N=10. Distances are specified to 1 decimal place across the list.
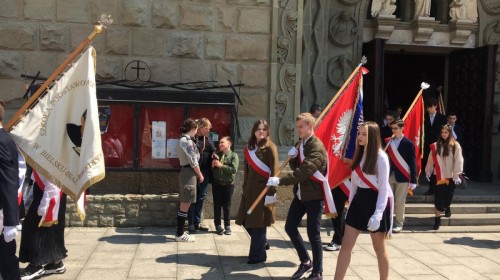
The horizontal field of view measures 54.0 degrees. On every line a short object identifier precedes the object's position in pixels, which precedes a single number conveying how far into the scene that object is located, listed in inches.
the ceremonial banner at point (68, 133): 198.2
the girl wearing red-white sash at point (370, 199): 192.4
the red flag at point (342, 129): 249.3
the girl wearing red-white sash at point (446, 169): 335.3
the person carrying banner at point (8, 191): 166.2
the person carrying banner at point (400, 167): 321.1
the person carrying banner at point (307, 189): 215.2
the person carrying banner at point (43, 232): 213.9
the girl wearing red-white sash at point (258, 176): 237.3
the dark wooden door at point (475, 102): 448.8
